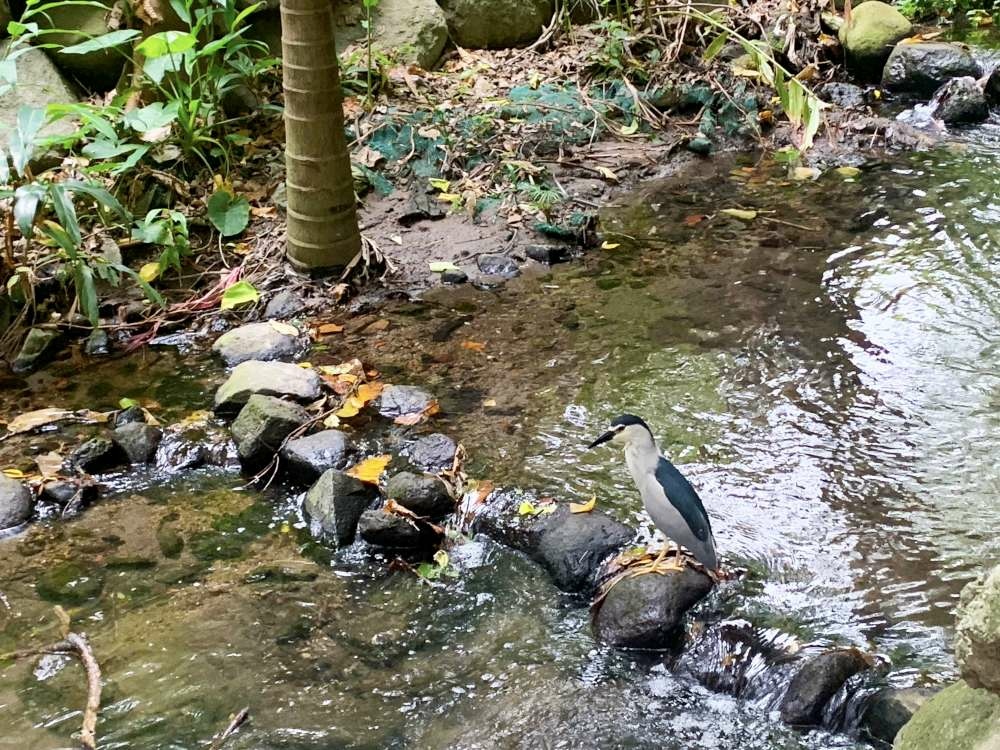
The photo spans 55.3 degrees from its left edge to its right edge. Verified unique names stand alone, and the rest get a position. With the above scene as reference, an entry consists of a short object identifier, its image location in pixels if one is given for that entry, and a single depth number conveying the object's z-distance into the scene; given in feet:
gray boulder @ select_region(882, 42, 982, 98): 28.60
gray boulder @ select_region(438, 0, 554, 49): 29.35
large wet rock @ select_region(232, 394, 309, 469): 14.55
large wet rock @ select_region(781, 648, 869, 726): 10.05
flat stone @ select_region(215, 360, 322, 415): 15.69
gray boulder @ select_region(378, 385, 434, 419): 15.67
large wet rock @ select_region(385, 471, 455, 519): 13.32
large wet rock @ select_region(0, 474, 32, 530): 13.56
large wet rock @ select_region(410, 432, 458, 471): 14.28
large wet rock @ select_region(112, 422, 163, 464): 14.97
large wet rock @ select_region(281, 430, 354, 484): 14.29
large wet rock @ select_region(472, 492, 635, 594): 12.26
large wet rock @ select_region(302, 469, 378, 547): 13.26
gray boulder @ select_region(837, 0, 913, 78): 30.17
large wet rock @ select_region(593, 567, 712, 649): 11.23
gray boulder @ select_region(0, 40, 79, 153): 21.90
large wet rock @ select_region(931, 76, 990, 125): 27.22
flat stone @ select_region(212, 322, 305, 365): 17.62
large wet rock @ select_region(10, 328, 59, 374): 17.70
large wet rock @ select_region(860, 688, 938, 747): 9.55
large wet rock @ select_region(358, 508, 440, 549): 12.94
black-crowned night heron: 11.18
